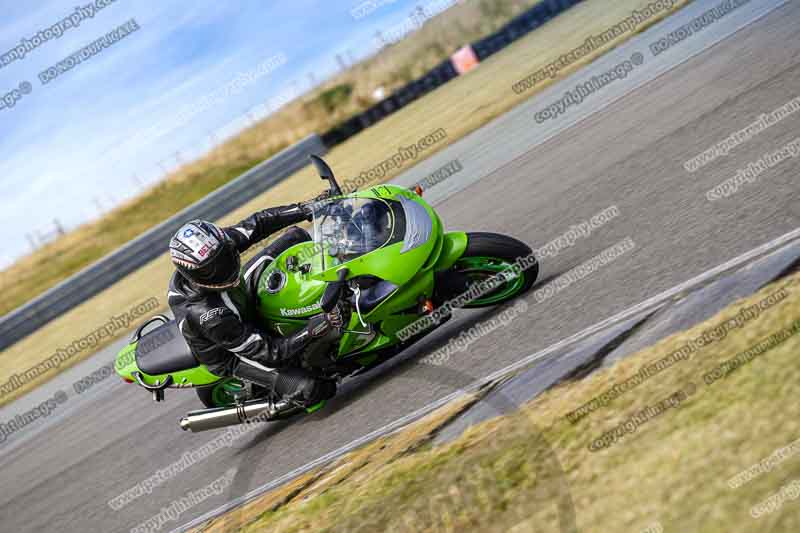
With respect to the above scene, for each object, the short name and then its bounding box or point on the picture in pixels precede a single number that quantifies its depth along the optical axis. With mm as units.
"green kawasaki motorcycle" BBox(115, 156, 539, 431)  10727
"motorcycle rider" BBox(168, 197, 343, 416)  10523
